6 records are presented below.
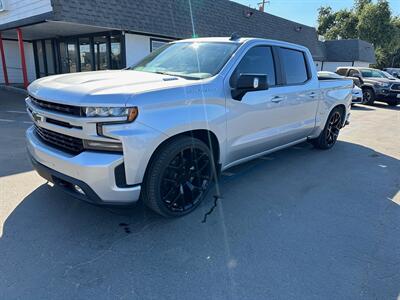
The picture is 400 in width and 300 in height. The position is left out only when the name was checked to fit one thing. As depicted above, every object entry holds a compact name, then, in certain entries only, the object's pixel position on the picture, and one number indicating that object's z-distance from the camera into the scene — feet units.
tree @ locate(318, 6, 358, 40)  136.67
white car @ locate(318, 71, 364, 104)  47.08
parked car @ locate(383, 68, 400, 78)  124.10
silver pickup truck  8.70
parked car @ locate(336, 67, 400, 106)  50.14
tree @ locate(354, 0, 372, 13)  134.00
